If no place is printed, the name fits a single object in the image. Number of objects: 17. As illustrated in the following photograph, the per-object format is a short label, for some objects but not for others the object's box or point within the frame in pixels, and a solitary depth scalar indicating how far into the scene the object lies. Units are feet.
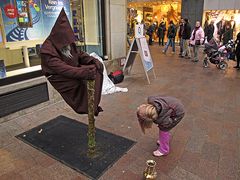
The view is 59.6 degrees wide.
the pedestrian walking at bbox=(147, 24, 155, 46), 47.54
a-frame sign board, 18.28
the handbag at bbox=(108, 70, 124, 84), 18.47
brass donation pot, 7.07
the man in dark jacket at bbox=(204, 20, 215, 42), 37.71
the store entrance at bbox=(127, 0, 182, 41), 48.88
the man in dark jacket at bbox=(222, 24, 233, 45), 30.58
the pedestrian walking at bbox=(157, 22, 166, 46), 45.62
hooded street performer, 7.41
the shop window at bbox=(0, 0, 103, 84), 13.38
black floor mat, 8.33
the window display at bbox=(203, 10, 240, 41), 38.78
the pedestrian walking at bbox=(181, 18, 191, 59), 29.53
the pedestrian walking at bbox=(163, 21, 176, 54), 34.35
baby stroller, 24.25
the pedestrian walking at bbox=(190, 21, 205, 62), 26.63
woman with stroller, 23.43
